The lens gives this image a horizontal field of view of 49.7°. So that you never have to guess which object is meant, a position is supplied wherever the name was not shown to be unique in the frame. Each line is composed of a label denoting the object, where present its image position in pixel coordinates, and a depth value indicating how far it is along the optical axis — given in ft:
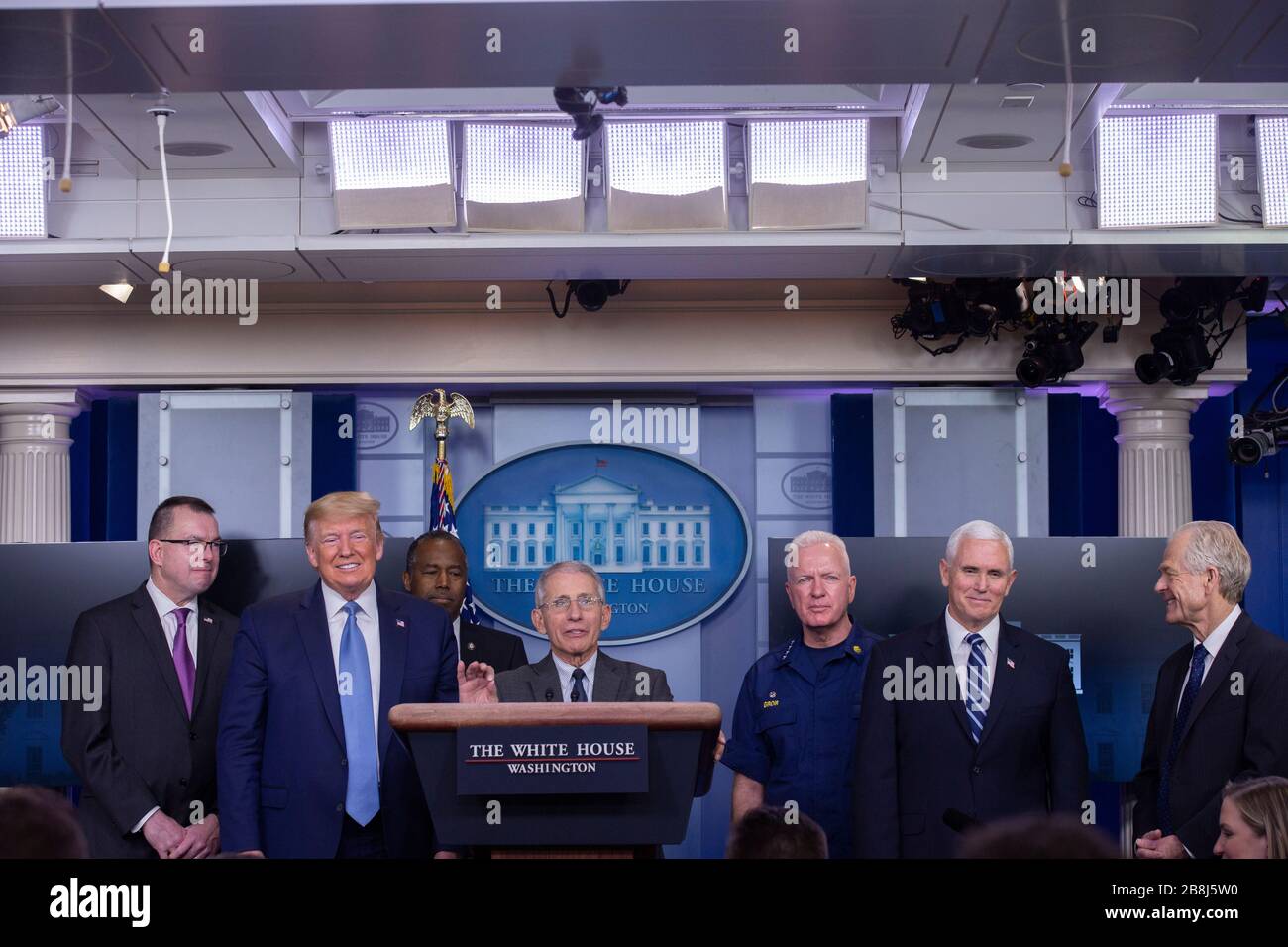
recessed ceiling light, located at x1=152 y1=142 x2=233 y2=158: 14.29
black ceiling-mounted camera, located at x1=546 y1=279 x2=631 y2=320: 17.20
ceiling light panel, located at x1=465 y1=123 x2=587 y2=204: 14.35
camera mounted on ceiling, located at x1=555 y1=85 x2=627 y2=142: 10.94
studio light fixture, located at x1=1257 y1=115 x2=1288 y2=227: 14.16
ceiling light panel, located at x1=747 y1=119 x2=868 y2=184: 14.23
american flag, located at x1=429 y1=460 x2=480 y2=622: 17.53
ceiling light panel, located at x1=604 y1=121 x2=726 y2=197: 14.26
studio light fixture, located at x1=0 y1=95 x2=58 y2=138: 12.85
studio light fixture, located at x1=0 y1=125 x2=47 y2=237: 14.38
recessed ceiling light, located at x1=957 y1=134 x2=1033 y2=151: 14.15
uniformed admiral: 11.66
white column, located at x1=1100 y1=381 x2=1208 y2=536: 18.12
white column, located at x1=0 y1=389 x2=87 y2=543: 17.79
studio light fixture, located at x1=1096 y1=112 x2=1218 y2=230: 13.99
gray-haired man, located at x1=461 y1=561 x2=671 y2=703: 10.85
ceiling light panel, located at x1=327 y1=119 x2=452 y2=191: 14.23
